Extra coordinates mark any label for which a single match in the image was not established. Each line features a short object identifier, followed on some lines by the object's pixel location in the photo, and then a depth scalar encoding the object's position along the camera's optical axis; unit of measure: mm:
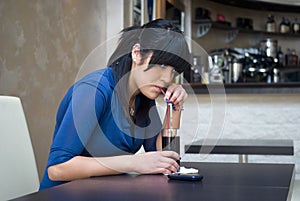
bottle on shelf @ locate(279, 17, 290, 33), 7406
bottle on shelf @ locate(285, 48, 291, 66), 7406
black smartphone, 1453
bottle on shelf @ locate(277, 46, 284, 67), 7383
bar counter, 3749
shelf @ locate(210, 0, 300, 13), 7062
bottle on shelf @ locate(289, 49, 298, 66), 7367
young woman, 1516
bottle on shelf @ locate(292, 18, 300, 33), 7400
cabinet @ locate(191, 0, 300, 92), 6965
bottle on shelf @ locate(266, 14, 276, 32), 7426
